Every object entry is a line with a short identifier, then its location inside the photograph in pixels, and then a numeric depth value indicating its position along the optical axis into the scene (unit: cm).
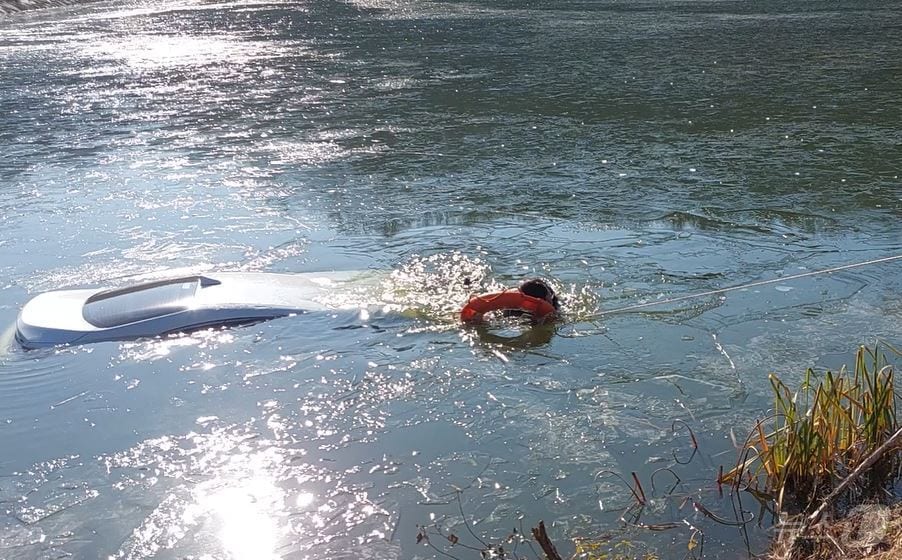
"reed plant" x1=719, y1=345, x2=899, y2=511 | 412
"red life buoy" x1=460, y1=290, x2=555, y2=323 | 611
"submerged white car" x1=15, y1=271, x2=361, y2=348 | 623
